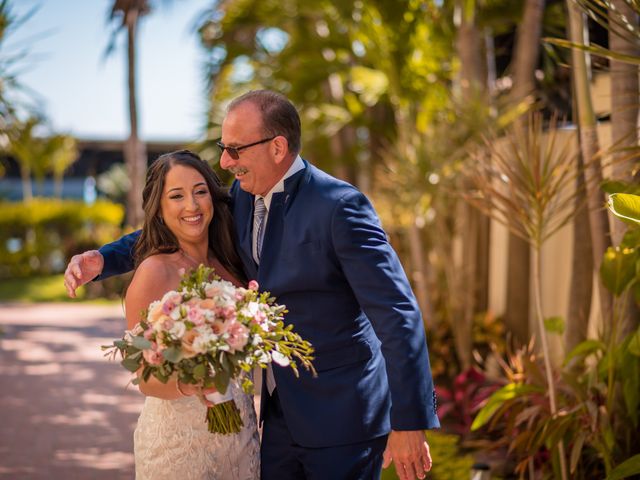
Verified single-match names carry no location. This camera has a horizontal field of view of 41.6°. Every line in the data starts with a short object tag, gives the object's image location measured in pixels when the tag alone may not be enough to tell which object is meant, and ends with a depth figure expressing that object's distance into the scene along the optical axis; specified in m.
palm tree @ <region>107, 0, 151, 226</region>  15.10
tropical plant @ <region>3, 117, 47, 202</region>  7.20
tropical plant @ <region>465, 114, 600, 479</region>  3.98
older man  2.70
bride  2.98
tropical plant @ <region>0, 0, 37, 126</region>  7.26
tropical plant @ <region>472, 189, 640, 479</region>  3.81
